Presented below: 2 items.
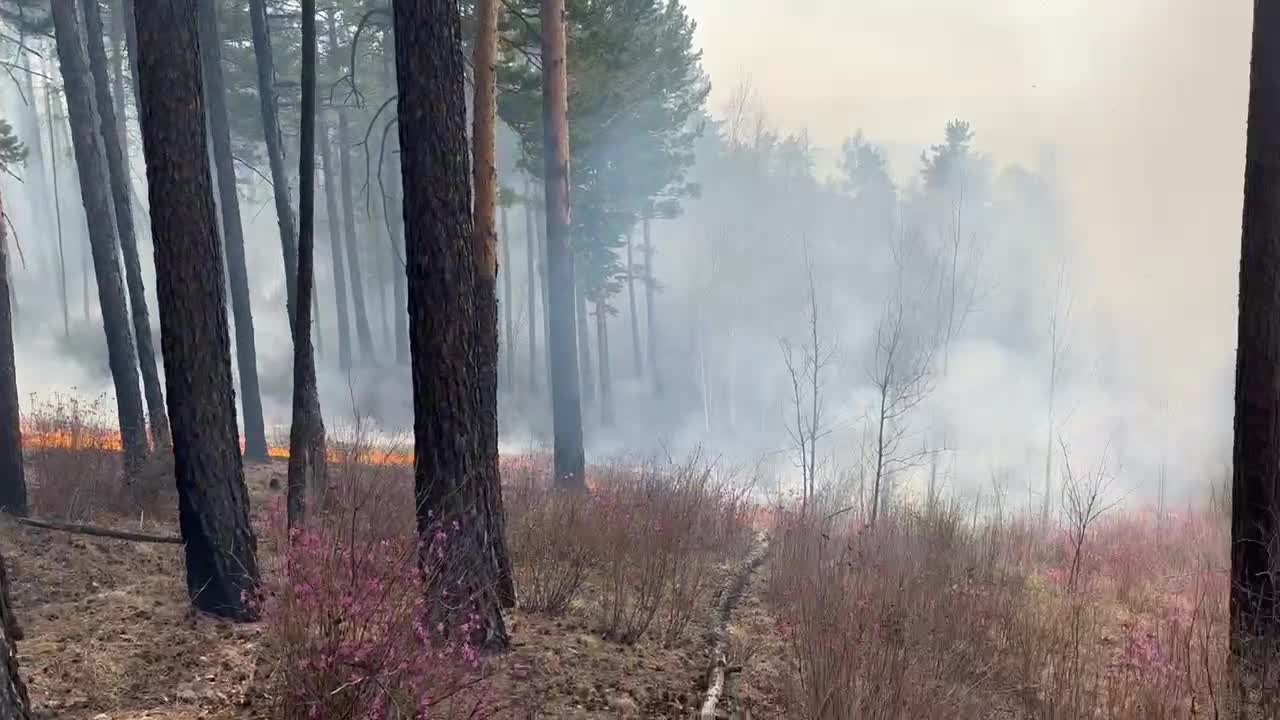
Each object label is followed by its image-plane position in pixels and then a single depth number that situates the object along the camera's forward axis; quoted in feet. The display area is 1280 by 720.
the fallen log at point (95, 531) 21.69
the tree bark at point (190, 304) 16.31
